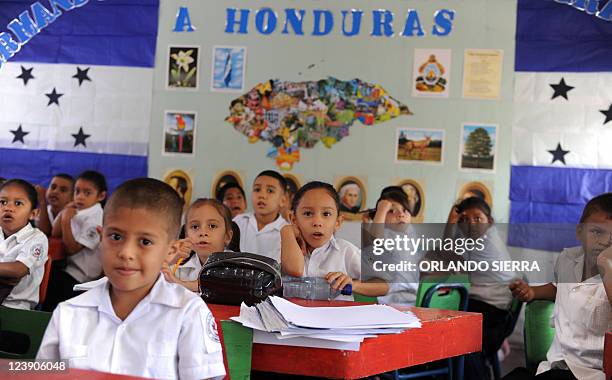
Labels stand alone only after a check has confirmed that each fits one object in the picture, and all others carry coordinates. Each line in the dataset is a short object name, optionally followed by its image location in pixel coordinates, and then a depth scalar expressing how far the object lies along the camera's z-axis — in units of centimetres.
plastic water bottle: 229
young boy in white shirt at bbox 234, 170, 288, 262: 431
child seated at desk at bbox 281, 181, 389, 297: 272
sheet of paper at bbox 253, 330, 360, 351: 158
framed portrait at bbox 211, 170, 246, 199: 536
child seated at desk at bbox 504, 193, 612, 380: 231
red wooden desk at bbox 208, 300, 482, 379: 159
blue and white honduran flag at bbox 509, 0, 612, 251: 498
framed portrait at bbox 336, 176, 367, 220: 522
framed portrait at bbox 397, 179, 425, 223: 518
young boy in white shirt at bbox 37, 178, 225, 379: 144
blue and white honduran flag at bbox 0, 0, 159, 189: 550
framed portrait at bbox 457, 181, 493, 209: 512
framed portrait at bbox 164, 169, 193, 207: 543
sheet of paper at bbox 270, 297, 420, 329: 162
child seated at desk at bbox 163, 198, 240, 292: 282
